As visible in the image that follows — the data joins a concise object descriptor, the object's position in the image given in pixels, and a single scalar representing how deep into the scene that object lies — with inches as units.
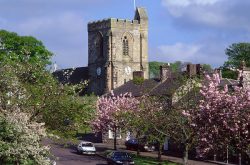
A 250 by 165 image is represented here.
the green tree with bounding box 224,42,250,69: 4411.9
